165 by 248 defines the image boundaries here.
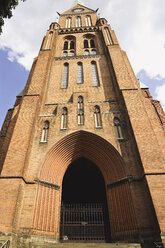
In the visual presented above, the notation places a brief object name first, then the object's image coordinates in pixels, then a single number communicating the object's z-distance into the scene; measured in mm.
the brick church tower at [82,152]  6809
